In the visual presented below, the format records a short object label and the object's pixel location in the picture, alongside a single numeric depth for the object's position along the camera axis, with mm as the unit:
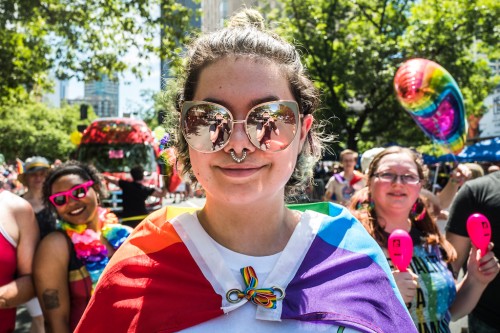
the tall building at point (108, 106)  104325
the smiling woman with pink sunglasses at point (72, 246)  2480
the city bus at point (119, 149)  11219
